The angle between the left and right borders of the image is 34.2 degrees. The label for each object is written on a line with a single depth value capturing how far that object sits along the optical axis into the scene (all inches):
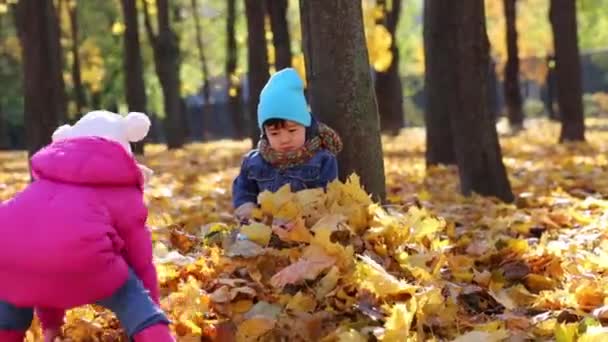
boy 188.2
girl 120.5
